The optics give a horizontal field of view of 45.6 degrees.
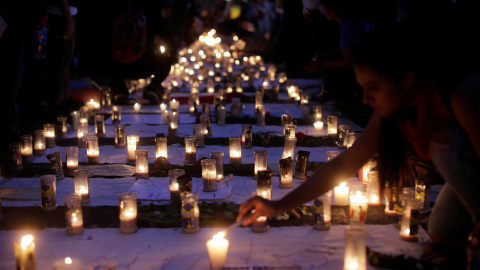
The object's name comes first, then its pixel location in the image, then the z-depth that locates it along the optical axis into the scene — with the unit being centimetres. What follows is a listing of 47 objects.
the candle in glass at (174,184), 381
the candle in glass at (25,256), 265
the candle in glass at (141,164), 437
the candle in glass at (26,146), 493
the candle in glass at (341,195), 380
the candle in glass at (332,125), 601
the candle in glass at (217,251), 278
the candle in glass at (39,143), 522
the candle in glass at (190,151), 489
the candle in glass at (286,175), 414
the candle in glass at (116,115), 672
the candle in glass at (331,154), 426
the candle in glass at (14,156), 465
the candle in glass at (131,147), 498
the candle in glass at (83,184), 383
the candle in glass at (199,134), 545
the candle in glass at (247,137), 547
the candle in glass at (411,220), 315
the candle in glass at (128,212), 328
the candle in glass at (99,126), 604
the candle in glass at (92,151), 491
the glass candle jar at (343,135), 544
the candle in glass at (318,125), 633
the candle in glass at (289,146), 489
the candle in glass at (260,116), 662
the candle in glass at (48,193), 363
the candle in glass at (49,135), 553
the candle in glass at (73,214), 326
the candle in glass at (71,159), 451
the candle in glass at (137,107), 763
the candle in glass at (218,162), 423
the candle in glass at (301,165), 442
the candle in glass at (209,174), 401
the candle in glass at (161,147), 488
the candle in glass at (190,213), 326
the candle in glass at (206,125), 600
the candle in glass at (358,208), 339
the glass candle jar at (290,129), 559
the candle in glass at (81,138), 557
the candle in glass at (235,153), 486
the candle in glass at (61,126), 595
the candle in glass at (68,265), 251
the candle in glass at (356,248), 267
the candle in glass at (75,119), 629
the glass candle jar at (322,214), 333
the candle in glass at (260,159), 434
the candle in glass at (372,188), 378
